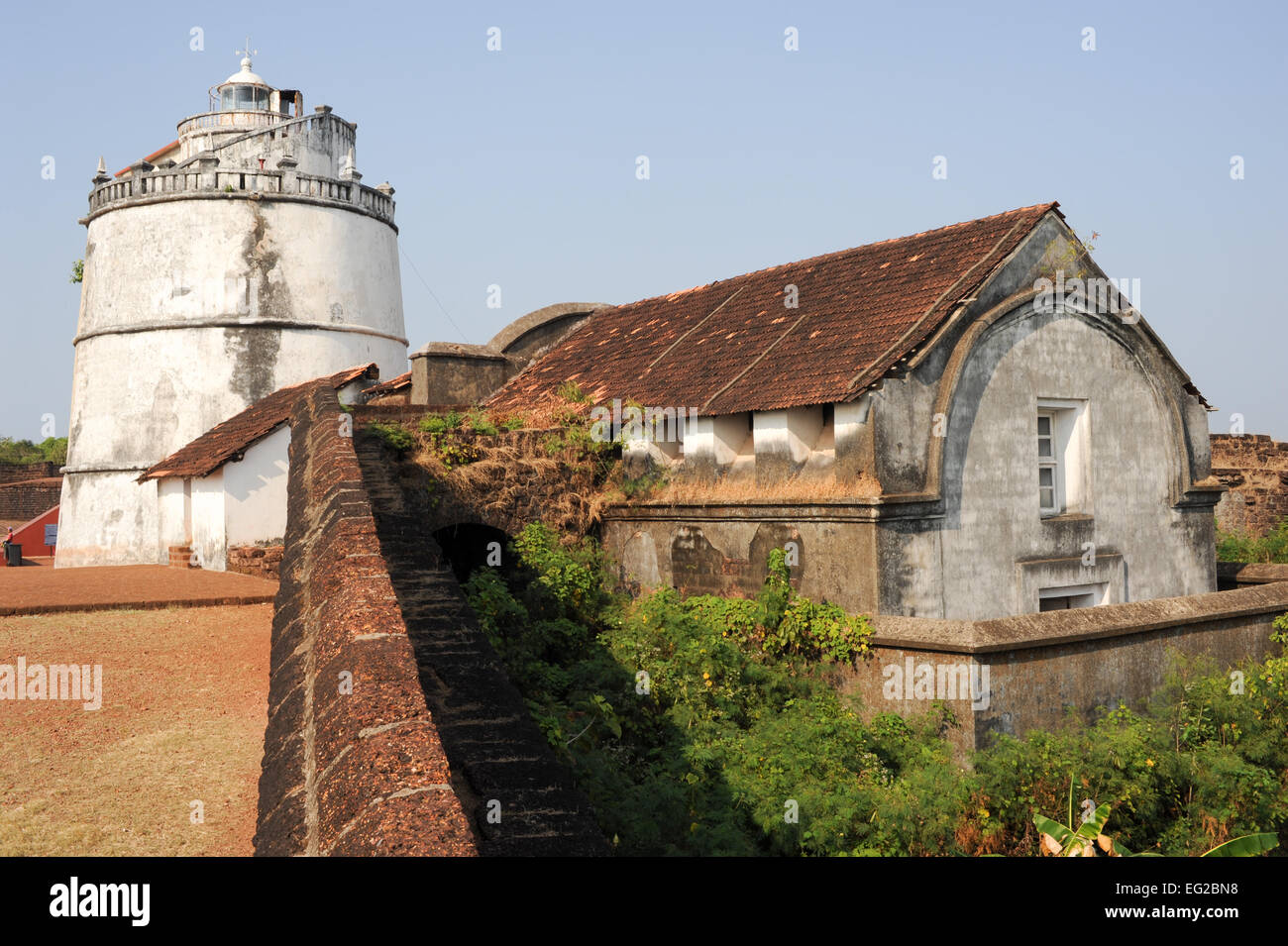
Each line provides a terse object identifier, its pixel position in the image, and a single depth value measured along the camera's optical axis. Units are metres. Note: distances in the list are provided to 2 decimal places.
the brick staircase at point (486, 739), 3.55
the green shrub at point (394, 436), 12.87
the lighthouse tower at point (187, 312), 19.98
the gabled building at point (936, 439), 11.05
